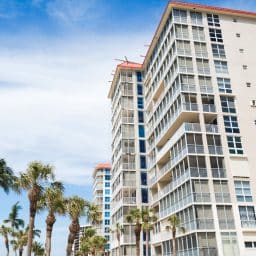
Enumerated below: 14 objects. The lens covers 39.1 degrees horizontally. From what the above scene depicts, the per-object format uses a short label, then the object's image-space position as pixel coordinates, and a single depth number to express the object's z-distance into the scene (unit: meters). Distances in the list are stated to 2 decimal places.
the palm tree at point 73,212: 41.28
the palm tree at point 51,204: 38.22
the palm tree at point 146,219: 50.66
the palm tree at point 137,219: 49.47
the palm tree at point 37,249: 73.86
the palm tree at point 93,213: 45.91
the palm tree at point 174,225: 45.01
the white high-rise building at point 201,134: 44.81
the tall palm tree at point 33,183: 34.91
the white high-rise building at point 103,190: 118.93
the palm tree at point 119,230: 65.62
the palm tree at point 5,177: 29.38
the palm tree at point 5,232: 70.64
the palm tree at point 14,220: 71.50
